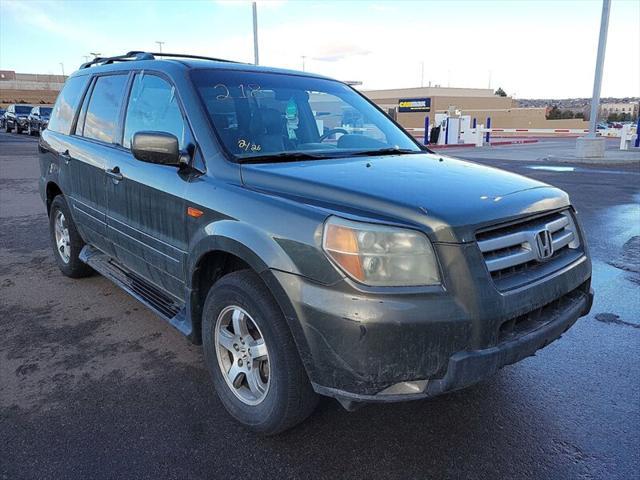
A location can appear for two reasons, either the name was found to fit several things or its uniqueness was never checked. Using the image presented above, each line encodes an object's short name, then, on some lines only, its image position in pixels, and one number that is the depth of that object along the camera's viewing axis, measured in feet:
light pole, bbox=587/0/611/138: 53.67
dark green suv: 7.22
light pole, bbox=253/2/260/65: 66.69
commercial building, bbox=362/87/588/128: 175.01
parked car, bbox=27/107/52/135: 103.23
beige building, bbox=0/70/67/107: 278.67
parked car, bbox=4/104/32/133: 115.55
